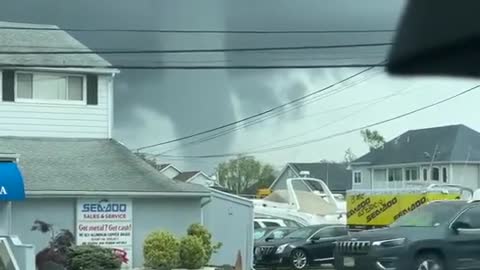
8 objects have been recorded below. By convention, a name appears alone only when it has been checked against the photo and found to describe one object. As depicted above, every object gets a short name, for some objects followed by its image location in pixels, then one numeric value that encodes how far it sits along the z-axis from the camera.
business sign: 23.88
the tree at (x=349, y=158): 88.96
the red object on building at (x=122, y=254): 23.54
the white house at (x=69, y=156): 23.36
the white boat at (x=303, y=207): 36.41
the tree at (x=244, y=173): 104.69
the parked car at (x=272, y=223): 32.34
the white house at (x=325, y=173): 83.75
